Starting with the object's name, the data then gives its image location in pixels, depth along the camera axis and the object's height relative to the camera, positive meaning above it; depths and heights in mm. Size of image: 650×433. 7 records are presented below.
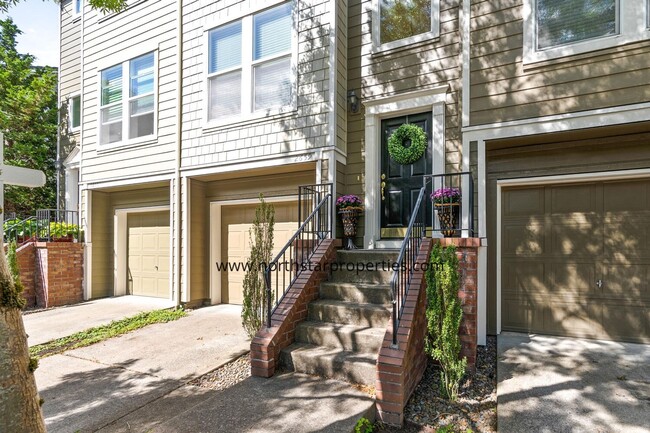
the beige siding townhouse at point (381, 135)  4219 +1232
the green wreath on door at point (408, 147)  5051 +1079
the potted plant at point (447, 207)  4195 +112
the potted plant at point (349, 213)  5117 +53
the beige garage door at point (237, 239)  6410 -429
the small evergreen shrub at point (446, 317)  3176 -945
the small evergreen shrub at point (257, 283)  4402 -852
